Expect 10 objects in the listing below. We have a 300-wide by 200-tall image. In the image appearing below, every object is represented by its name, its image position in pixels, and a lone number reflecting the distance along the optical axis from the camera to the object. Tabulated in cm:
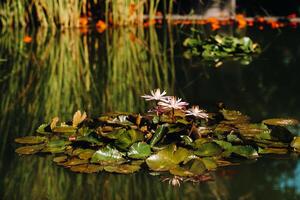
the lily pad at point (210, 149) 484
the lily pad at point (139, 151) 481
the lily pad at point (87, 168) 467
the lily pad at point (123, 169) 463
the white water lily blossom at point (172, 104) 492
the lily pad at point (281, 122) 569
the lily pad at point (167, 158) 467
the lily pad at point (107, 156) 477
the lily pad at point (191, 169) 455
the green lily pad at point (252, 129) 533
